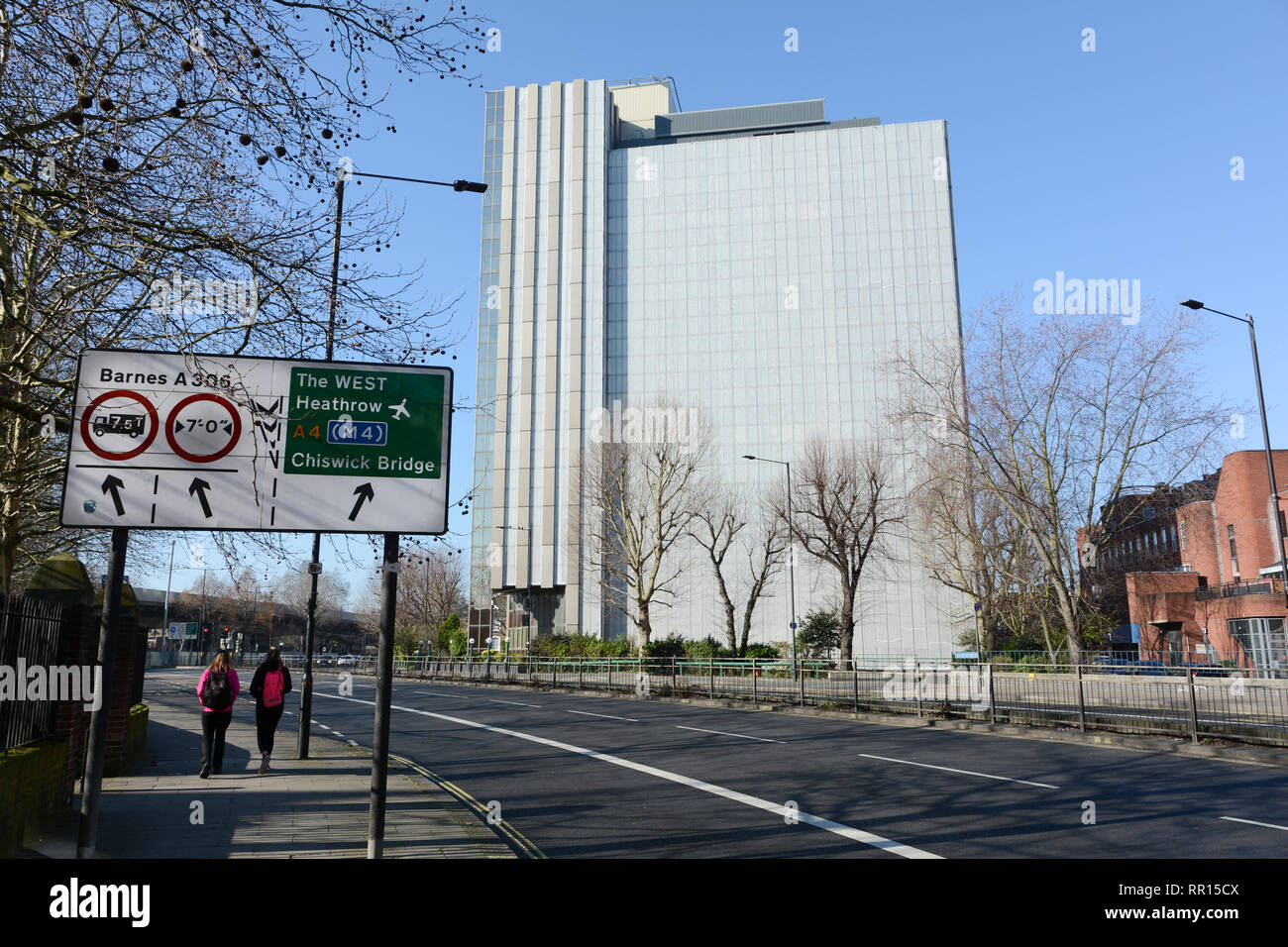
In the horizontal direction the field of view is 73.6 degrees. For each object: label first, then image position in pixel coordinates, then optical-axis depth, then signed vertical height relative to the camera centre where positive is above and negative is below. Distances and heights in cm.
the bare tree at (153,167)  630 +374
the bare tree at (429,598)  8412 +217
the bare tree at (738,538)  5306 +541
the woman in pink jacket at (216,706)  1212 -119
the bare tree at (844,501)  4197 +612
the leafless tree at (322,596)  10888 +325
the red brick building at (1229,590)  4316 +130
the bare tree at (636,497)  4744 +707
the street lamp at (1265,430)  2483 +555
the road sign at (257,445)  632 +132
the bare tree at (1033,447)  3177 +641
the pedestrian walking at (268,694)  1273 -111
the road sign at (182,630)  8636 -85
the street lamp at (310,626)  965 -10
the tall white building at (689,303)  6644 +2521
